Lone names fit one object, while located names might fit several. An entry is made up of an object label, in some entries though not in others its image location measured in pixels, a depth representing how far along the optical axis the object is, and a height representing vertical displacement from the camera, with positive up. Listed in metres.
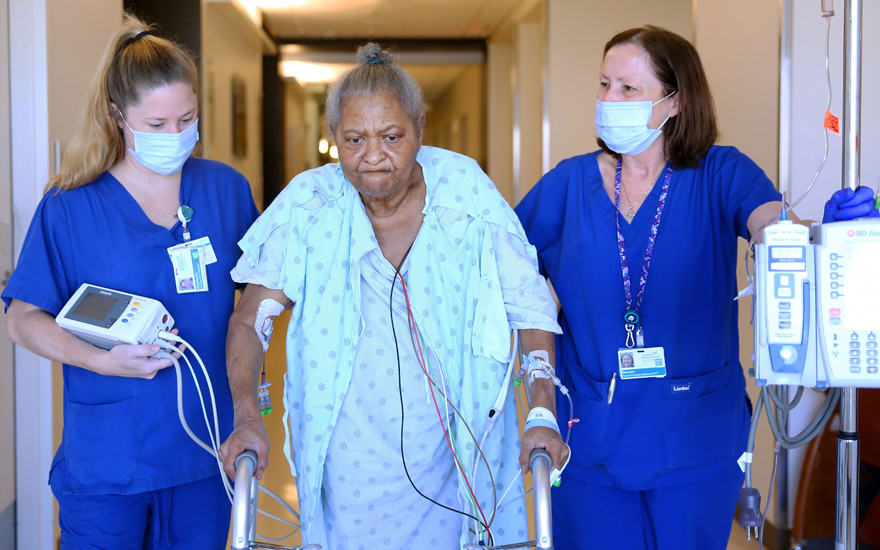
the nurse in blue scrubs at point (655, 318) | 3.25 -0.15
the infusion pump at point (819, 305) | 2.75 -0.09
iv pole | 2.89 +0.09
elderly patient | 3.07 -0.15
